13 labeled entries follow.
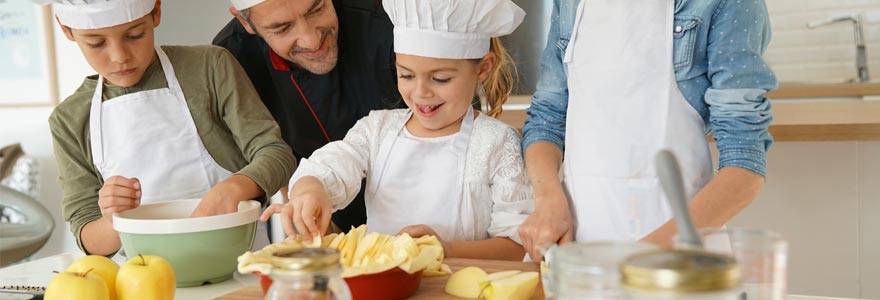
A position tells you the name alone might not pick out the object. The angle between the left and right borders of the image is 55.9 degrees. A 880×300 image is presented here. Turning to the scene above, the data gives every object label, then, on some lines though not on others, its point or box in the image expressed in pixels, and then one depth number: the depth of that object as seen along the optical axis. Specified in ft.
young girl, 4.33
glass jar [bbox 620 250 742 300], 1.44
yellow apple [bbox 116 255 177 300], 3.14
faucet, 10.16
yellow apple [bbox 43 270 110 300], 2.99
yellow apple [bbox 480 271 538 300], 2.95
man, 5.73
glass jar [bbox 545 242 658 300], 1.76
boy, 4.47
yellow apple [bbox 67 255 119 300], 3.19
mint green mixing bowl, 3.59
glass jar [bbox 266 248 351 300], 1.96
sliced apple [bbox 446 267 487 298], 3.15
